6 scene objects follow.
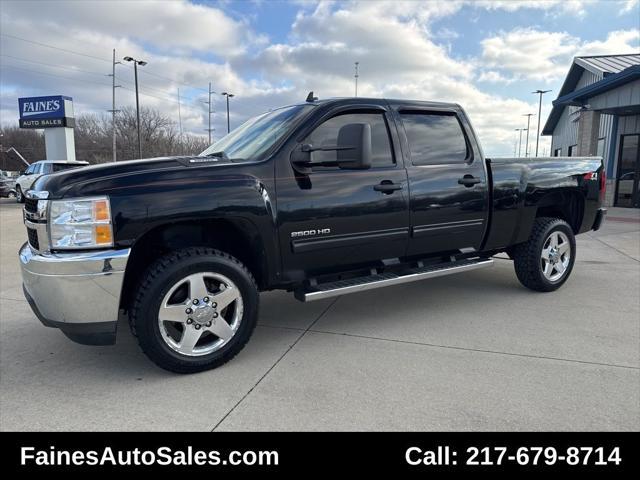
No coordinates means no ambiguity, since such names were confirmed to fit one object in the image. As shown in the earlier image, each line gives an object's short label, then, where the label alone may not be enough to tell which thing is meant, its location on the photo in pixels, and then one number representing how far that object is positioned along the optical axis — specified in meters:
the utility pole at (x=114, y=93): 49.06
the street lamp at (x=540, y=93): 47.97
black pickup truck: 2.93
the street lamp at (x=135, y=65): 37.16
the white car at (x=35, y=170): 18.68
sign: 27.48
